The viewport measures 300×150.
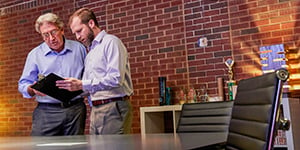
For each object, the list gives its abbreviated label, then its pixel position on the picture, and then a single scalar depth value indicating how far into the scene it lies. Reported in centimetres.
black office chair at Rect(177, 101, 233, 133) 196
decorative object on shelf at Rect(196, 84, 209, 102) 418
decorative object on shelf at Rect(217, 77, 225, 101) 404
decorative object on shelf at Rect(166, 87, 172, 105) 431
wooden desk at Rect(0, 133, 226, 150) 120
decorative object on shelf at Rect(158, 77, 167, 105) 425
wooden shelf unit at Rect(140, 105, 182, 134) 401
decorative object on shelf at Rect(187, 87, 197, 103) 416
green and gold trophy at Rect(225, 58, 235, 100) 393
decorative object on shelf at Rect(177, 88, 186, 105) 421
